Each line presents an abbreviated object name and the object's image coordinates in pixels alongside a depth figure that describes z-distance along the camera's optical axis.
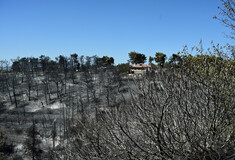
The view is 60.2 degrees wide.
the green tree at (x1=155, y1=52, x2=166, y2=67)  68.79
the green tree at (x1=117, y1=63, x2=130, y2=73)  48.16
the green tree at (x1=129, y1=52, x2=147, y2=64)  80.69
